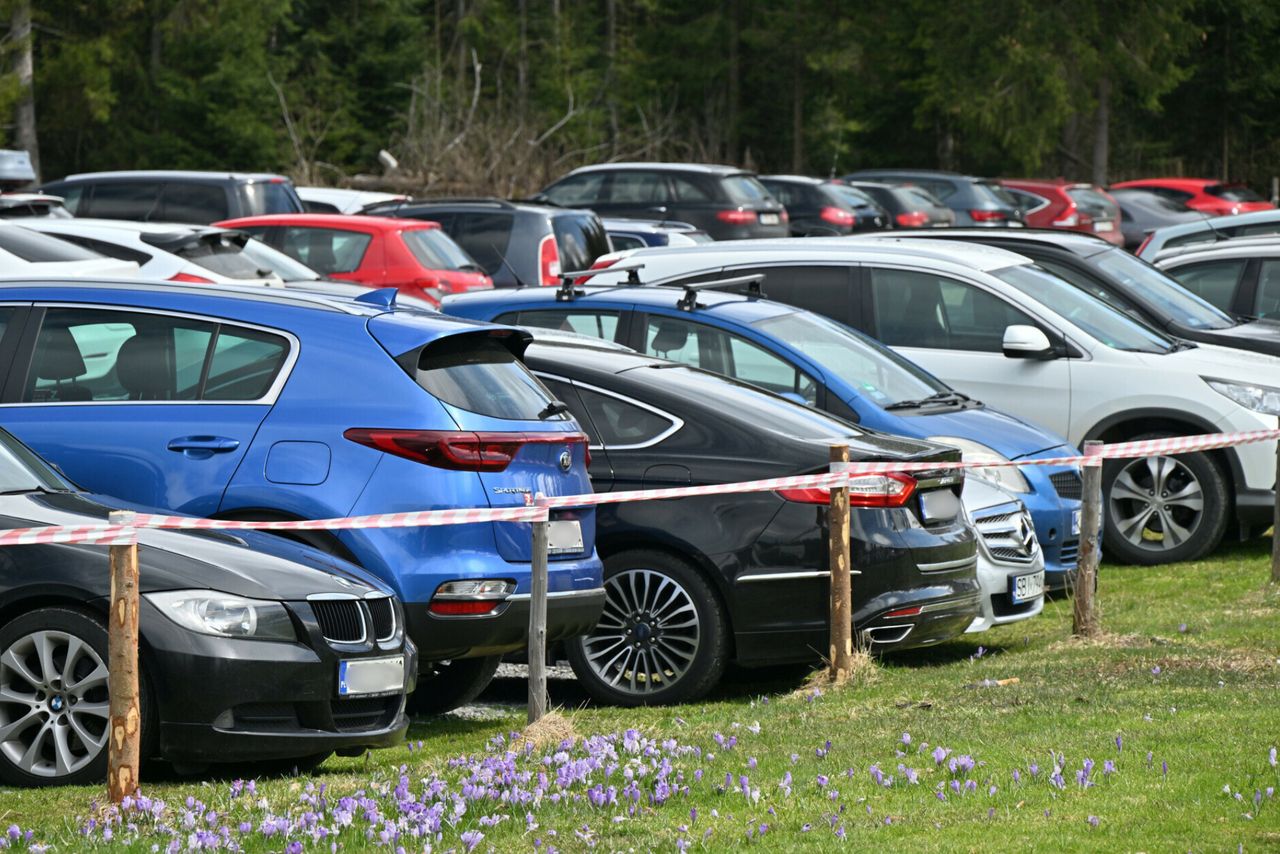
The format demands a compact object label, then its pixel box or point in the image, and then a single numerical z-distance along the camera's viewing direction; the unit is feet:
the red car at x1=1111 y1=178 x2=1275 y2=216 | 233.96
